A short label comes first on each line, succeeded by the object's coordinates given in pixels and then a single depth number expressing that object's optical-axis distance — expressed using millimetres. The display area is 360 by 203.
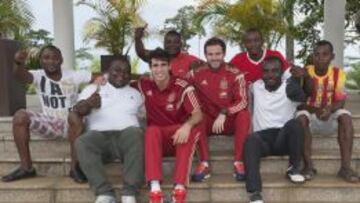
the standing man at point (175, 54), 5762
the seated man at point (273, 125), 4613
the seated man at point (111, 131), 4508
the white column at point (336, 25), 9133
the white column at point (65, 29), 9273
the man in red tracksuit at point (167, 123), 4488
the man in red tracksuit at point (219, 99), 4902
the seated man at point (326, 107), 4848
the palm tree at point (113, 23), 10586
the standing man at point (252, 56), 5480
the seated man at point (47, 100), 4949
